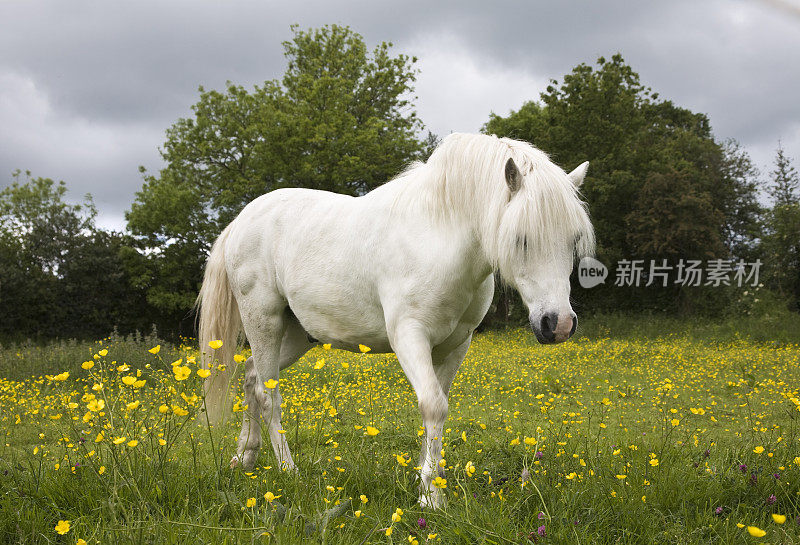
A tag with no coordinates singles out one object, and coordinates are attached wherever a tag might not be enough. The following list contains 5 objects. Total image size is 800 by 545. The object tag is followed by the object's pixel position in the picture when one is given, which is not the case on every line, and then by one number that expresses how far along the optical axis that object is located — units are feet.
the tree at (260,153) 72.90
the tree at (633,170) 69.82
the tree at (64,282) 69.62
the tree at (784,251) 65.10
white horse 8.51
